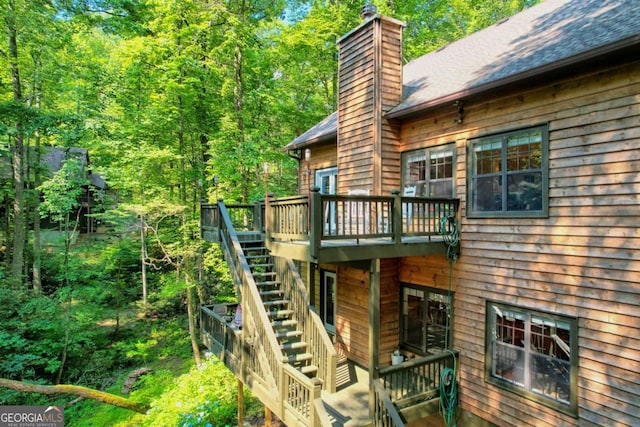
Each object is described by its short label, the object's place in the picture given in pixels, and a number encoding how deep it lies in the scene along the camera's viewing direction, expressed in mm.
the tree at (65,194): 12898
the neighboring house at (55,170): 16812
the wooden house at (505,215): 4305
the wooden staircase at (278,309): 6426
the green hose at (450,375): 5867
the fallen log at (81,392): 10242
